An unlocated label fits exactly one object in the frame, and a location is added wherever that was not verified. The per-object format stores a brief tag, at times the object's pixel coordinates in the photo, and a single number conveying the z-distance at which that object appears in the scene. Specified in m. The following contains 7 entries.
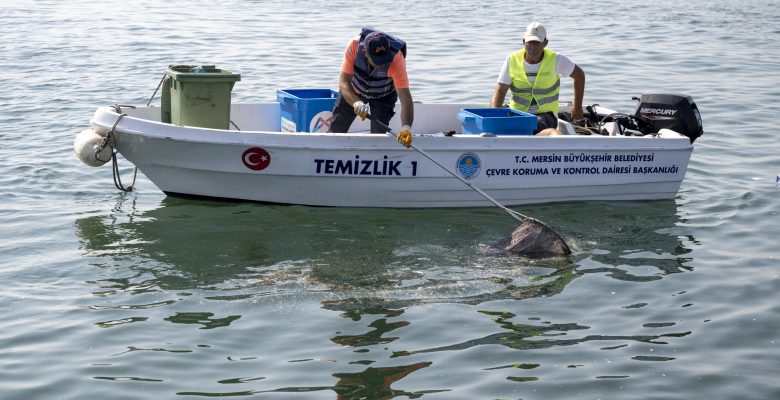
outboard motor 20.37
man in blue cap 17.84
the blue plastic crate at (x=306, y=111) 20.03
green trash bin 18.23
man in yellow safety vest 19.97
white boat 18.03
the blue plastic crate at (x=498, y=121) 19.25
